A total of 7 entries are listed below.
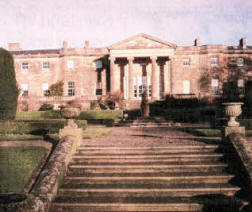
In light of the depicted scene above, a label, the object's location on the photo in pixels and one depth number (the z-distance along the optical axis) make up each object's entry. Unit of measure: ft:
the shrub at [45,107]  124.26
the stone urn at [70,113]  35.86
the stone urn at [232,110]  35.32
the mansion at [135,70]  128.88
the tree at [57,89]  141.08
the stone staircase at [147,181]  23.74
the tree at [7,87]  64.10
